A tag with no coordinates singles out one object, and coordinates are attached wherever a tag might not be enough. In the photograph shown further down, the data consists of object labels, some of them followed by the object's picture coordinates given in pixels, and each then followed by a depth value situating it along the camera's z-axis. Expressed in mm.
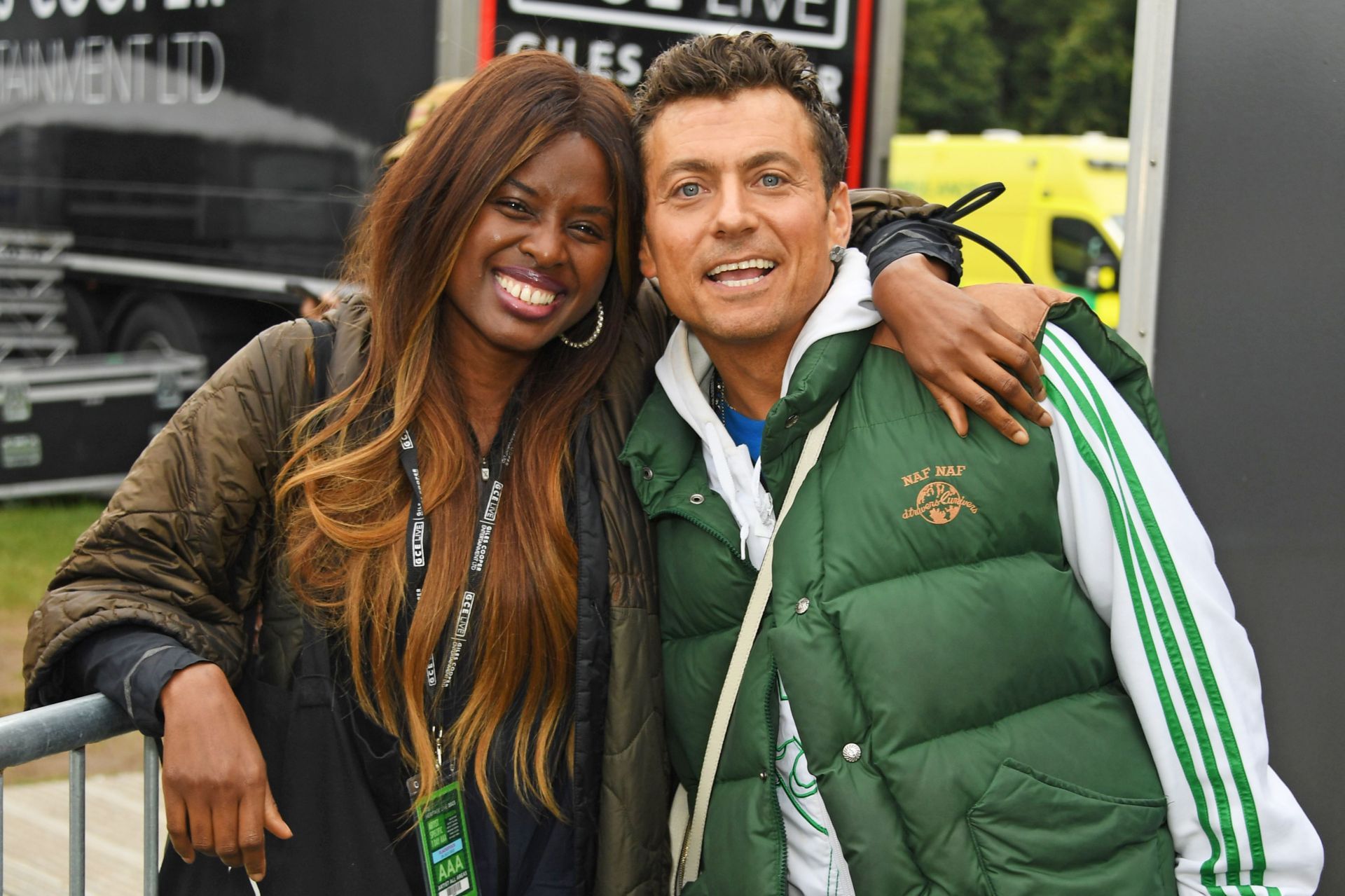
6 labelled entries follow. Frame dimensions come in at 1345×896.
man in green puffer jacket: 1998
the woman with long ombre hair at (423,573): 2137
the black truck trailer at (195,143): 7625
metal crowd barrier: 1987
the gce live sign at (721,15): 5086
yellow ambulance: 11656
